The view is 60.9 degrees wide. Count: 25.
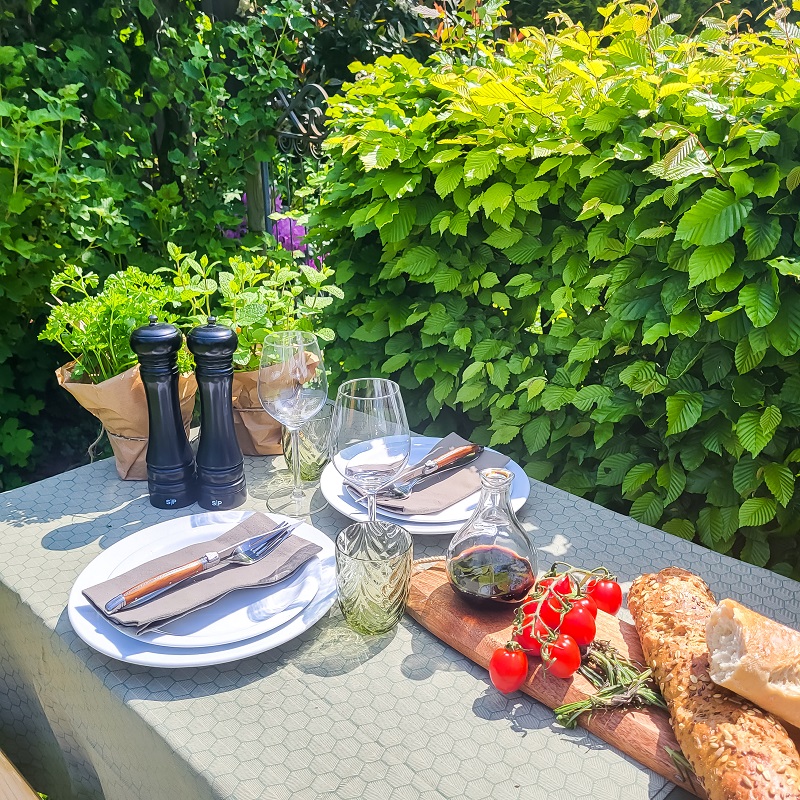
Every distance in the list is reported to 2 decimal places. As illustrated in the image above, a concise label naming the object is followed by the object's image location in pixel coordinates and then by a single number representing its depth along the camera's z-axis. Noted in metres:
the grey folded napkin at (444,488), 1.25
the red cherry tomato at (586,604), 0.88
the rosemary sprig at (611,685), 0.83
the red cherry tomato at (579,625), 0.88
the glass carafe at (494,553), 0.99
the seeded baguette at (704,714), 0.67
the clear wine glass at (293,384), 1.26
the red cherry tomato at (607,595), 1.00
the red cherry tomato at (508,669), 0.85
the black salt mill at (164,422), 1.26
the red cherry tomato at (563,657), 0.85
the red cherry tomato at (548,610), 0.90
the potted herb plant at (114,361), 1.36
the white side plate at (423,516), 1.22
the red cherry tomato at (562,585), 0.93
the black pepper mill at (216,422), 1.27
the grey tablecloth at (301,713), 0.77
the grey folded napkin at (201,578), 0.95
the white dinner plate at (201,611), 0.92
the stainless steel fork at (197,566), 0.97
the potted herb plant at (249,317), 1.47
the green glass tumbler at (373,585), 0.95
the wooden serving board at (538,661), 0.79
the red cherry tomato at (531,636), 0.89
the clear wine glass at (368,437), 1.08
